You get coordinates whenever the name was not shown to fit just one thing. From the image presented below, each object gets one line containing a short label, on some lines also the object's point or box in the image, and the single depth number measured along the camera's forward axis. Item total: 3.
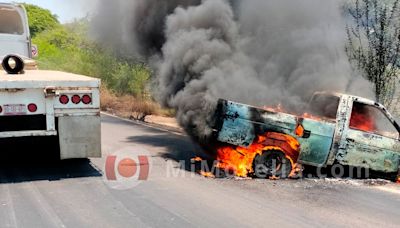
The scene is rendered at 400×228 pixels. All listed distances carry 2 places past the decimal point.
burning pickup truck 7.14
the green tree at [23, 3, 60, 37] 49.72
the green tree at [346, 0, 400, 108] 9.99
